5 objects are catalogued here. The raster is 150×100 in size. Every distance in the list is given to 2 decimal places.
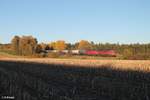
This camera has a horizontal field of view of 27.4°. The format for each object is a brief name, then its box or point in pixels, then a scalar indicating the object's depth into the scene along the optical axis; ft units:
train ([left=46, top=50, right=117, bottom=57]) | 366.02
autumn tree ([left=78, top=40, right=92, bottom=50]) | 571.69
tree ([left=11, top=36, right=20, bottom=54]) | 383.04
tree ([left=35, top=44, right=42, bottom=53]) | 375.72
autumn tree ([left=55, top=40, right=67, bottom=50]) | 552.12
